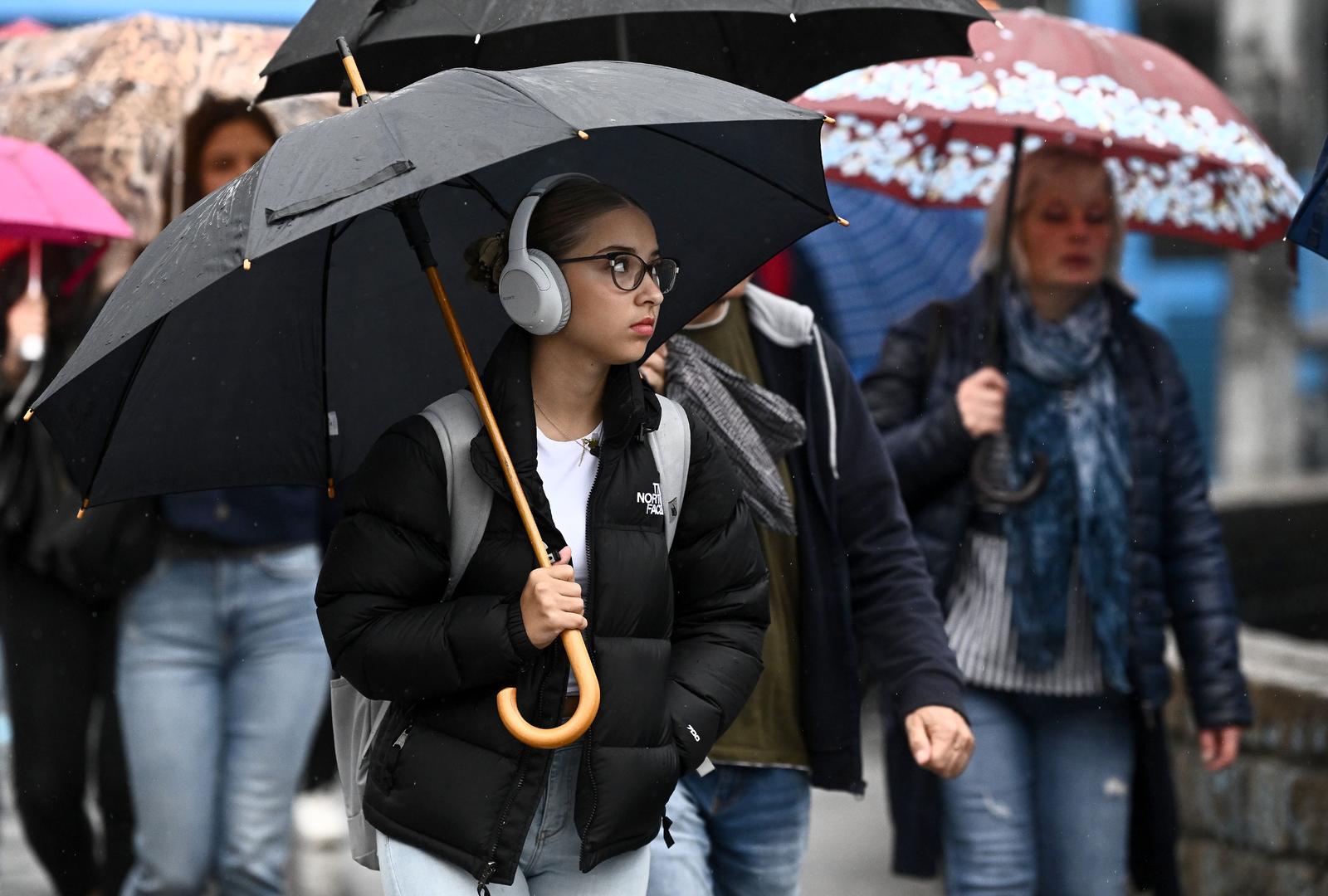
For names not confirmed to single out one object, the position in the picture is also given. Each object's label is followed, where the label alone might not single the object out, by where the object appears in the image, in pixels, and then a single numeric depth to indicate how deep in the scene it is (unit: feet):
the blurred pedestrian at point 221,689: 32.68
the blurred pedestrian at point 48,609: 34.96
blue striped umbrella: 47.06
